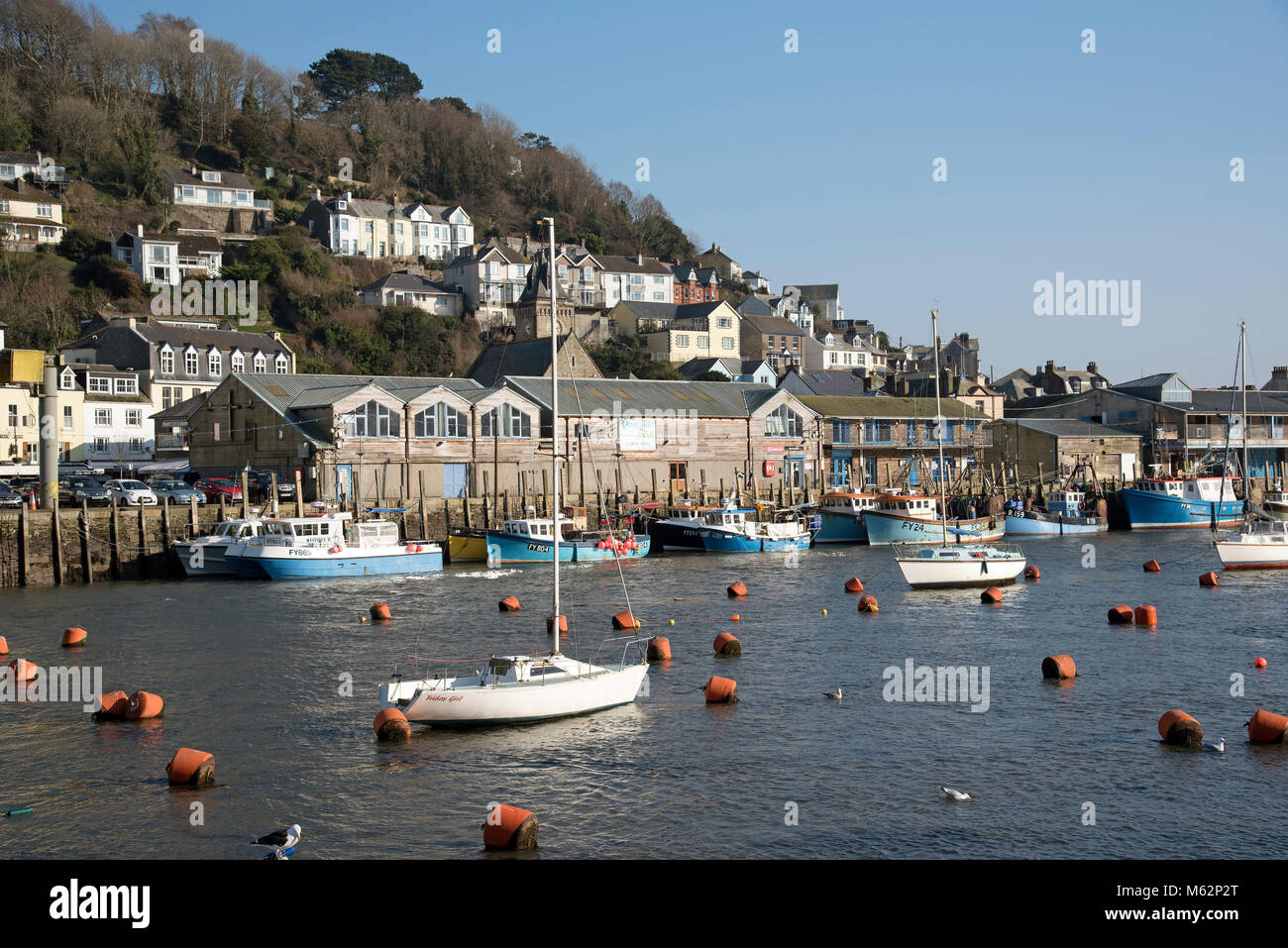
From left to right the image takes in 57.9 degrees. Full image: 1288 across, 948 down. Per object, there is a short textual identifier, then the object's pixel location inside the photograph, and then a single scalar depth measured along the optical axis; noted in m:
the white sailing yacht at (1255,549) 52.50
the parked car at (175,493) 57.97
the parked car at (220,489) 59.97
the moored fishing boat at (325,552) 50.81
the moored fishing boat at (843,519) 73.00
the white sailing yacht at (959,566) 46.31
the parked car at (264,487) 61.09
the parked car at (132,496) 56.91
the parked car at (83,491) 57.38
